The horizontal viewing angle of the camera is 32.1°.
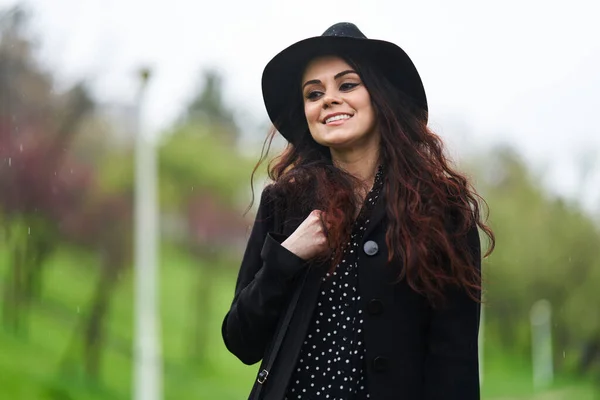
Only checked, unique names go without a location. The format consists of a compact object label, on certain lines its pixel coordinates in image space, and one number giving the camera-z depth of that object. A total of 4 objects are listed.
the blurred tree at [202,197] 29.78
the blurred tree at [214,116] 30.58
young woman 2.59
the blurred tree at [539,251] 37.38
